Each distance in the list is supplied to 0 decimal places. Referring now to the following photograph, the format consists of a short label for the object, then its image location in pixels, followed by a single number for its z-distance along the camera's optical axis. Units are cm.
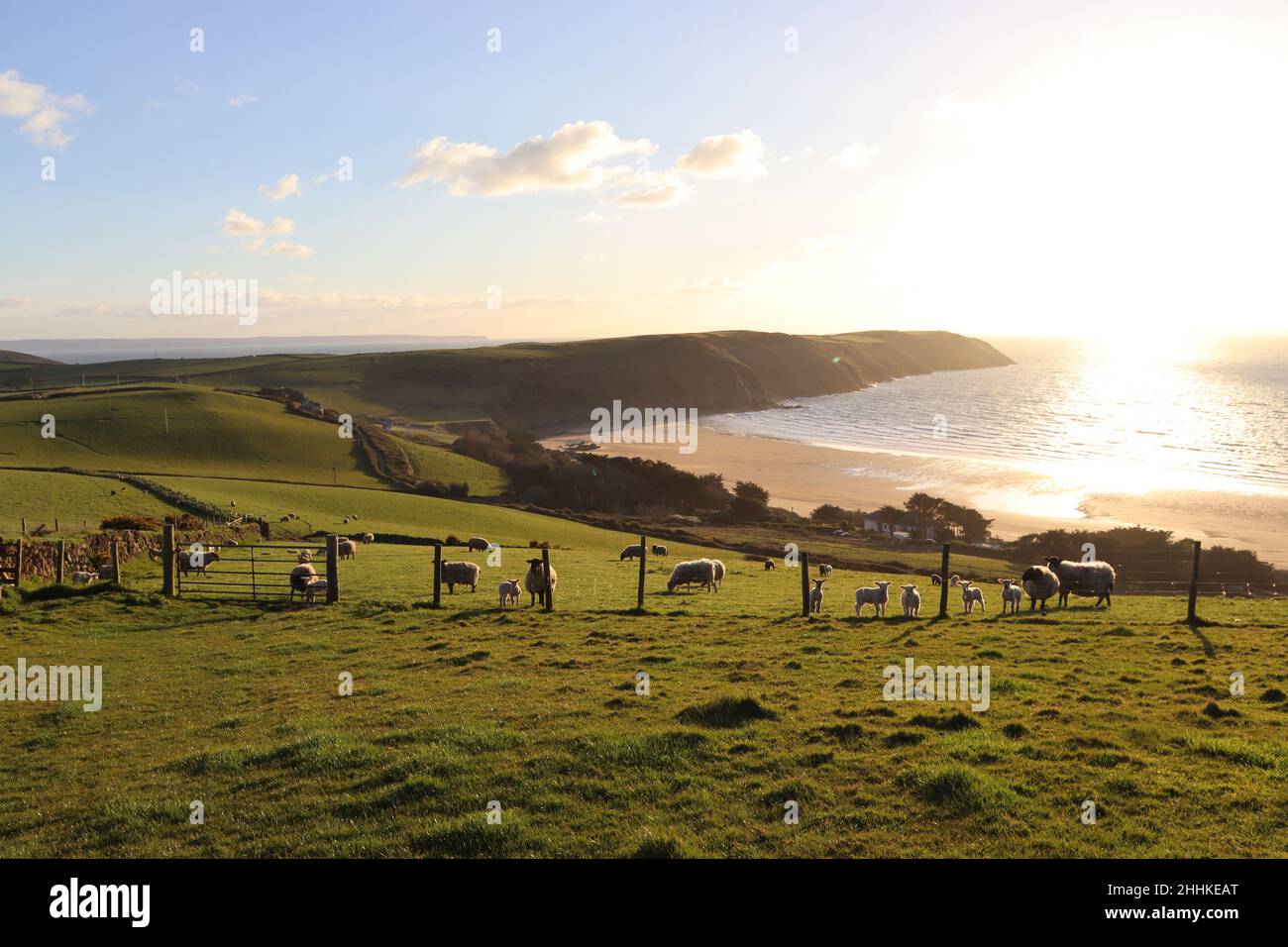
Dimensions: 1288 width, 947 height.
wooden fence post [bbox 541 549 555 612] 2488
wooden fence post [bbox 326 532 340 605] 2580
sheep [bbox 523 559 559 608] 2633
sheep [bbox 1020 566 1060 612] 2764
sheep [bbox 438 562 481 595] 2905
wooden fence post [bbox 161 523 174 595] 2600
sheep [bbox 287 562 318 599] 2702
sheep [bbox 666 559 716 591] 3194
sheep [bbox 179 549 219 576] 3117
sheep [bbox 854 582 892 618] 2572
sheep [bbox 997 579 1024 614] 2716
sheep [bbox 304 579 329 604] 2642
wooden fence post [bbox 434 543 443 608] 2550
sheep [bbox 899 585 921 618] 2508
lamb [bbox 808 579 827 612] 2573
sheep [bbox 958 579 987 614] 2803
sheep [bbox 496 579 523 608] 2605
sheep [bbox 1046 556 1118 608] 2853
